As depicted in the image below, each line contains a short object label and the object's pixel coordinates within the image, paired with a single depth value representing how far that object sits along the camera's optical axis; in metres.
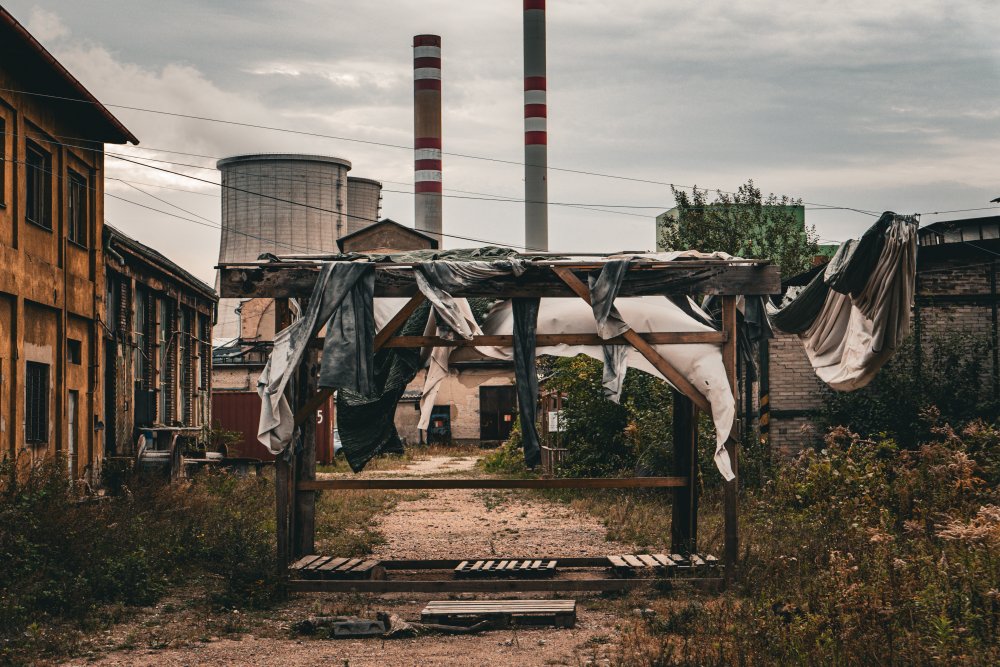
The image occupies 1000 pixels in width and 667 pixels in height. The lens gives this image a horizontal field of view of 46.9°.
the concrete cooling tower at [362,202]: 59.25
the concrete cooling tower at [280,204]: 53.75
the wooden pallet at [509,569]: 10.86
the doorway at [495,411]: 46.16
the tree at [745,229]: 39.53
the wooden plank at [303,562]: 10.64
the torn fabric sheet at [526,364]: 10.72
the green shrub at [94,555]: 9.16
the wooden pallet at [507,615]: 9.11
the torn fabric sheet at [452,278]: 10.34
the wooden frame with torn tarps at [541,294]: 10.46
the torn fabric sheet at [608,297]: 10.32
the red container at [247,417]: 31.25
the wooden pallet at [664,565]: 10.54
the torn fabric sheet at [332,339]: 10.40
